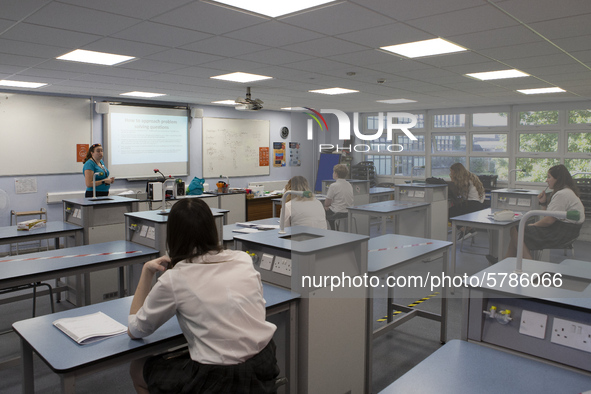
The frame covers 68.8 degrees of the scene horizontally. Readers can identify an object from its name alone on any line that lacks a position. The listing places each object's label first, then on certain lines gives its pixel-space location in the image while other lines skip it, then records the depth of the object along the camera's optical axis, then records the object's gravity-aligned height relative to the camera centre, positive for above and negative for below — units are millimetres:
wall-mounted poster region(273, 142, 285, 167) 9977 +173
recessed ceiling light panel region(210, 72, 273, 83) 5152 +1025
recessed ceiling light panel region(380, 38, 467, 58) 3536 +989
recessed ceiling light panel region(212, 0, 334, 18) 2596 +958
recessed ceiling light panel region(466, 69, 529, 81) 4883 +1039
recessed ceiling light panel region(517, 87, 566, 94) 6211 +1078
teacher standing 5184 -139
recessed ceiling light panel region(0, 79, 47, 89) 5590 +1006
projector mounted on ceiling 5766 +771
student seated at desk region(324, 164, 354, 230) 6020 -508
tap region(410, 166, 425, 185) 9755 -121
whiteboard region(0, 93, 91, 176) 6332 +415
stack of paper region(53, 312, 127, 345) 1756 -718
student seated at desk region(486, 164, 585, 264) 4352 -639
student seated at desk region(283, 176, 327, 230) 3678 -438
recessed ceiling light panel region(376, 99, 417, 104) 7562 +1092
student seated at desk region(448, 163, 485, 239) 6156 -400
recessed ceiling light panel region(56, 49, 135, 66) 3957 +979
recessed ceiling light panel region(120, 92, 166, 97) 6797 +1059
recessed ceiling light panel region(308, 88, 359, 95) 6242 +1051
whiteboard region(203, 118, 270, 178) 8734 +305
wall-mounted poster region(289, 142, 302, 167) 10328 +179
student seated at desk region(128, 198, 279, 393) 1575 -585
